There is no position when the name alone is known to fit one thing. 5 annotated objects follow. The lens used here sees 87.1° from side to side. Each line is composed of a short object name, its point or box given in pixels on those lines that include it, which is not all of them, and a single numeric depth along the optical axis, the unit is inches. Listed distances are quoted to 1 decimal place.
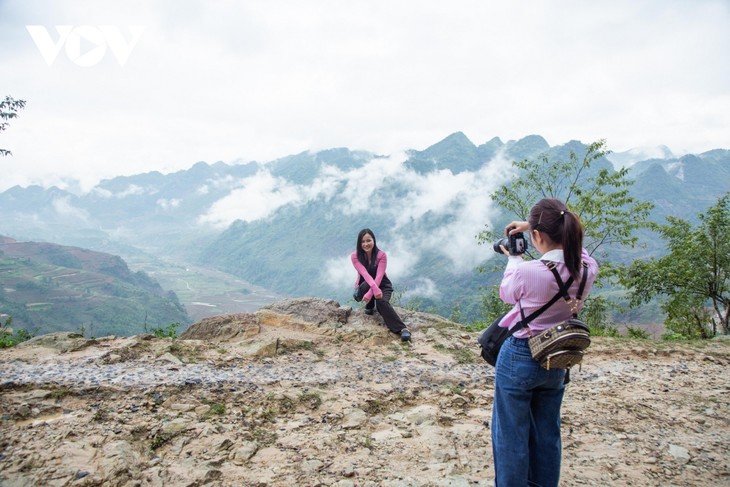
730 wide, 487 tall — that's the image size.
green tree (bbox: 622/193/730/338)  532.1
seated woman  323.6
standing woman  106.1
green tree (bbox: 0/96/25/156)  419.2
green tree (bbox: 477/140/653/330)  631.8
